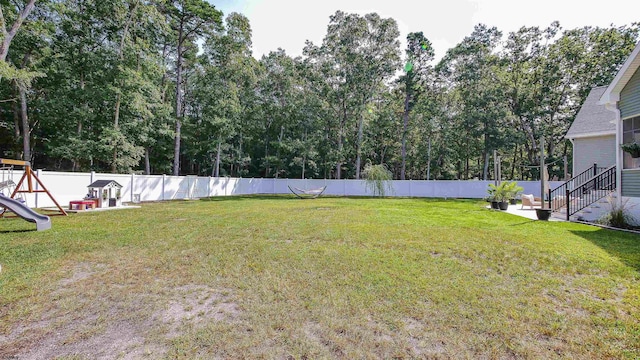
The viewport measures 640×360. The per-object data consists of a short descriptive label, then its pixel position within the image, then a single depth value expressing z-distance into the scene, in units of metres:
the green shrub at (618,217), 6.82
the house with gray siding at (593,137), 10.82
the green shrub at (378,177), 19.33
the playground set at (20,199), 5.73
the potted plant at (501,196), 10.71
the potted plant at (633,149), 6.79
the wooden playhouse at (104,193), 10.38
